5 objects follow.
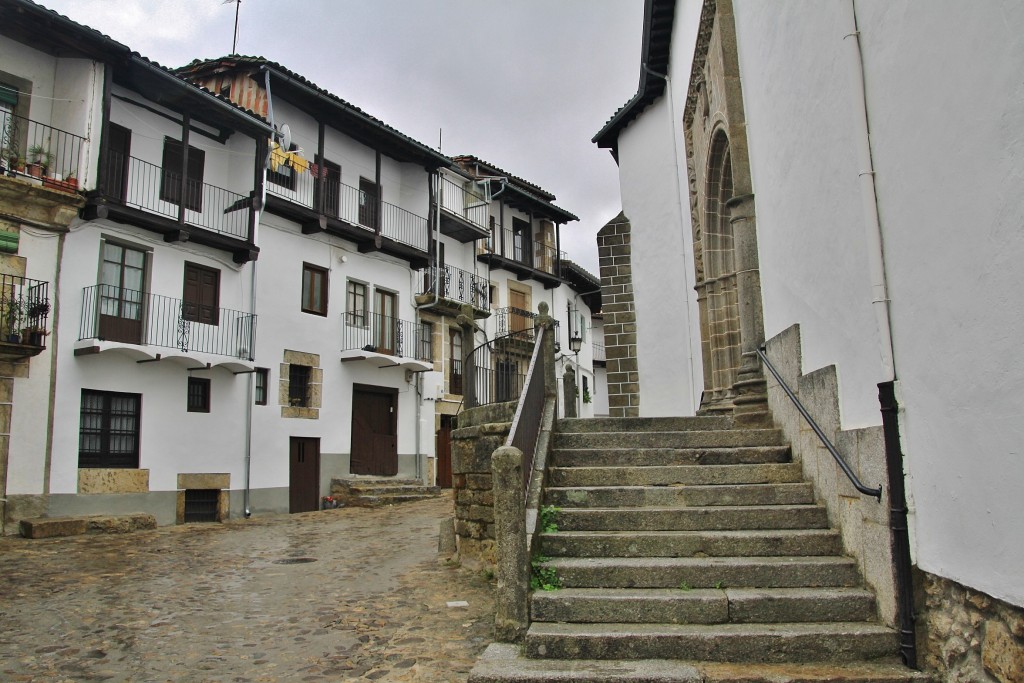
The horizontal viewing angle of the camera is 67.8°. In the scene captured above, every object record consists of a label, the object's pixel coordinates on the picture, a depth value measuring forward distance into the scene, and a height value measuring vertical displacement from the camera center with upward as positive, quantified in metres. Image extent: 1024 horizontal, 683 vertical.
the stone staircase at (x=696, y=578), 4.30 -0.81
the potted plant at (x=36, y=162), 12.87 +5.13
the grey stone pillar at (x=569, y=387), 10.95 +0.99
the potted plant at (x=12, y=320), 12.18 +2.35
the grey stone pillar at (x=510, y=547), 4.85 -0.58
